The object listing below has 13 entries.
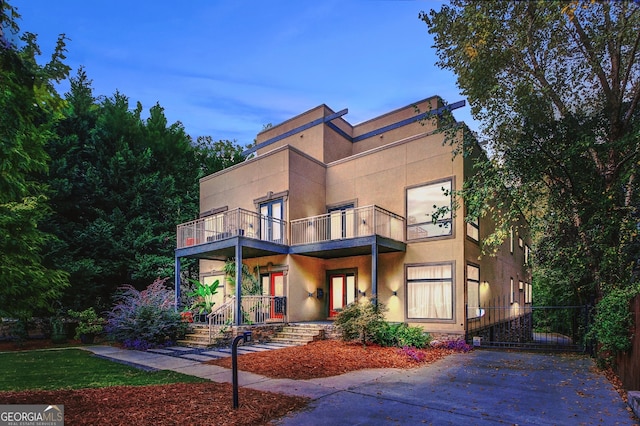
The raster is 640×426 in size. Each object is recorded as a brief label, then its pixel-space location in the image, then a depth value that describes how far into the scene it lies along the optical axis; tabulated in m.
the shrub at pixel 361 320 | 11.29
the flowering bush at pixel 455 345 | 11.47
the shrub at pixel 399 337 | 11.45
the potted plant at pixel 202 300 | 14.83
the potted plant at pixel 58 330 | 14.33
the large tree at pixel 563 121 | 8.05
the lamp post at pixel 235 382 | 5.20
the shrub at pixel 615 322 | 6.65
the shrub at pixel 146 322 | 12.17
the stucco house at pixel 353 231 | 12.84
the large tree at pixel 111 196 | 16.31
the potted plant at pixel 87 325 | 14.37
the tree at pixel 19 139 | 3.68
